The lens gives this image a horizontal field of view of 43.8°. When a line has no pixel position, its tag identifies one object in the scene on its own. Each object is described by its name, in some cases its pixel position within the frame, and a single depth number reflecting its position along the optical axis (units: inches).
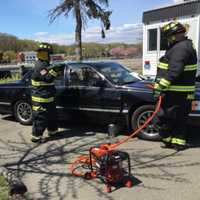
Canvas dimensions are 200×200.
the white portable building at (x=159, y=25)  287.2
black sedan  183.6
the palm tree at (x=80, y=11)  400.6
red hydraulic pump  123.3
